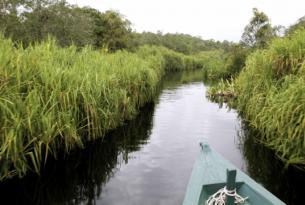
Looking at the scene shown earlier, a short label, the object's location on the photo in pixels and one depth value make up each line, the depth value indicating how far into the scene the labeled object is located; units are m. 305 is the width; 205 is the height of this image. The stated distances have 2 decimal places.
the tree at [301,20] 21.03
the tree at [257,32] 19.19
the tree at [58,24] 16.56
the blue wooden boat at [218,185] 3.59
